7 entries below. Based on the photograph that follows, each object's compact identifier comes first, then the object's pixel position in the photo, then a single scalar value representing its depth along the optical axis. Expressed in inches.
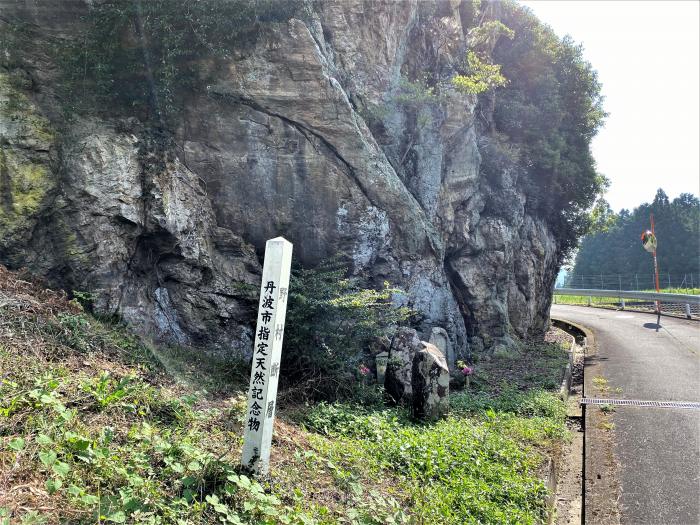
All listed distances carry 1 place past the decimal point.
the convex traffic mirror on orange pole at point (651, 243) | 990.2
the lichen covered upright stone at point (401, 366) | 332.2
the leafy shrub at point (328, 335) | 313.6
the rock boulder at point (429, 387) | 301.1
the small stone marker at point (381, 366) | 360.6
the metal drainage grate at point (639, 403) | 379.0
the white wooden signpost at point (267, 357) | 174.9
